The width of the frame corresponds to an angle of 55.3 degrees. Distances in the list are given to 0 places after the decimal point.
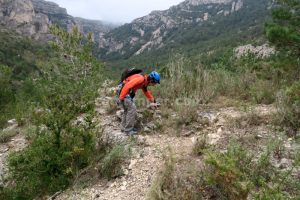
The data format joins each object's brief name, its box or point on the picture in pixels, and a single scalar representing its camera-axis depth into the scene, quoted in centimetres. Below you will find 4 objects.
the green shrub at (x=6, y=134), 563
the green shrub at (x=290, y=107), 398
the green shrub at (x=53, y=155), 355
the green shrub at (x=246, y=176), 240
